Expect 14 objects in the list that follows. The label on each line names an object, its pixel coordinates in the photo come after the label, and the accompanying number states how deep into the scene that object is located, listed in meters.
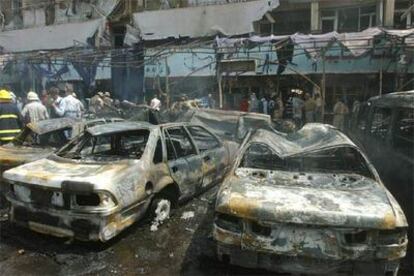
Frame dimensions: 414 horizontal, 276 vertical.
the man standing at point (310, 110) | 14.55
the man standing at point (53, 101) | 11.54
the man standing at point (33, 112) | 9.45
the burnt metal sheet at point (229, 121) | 9.73
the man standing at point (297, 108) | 15.06
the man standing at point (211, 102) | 16.02
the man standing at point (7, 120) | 7.89
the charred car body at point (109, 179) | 4.51
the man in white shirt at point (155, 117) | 10.45
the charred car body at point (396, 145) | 5.46
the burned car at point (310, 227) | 3.58
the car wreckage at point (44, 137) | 6.59
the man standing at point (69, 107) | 10.95
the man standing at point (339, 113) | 14.30
